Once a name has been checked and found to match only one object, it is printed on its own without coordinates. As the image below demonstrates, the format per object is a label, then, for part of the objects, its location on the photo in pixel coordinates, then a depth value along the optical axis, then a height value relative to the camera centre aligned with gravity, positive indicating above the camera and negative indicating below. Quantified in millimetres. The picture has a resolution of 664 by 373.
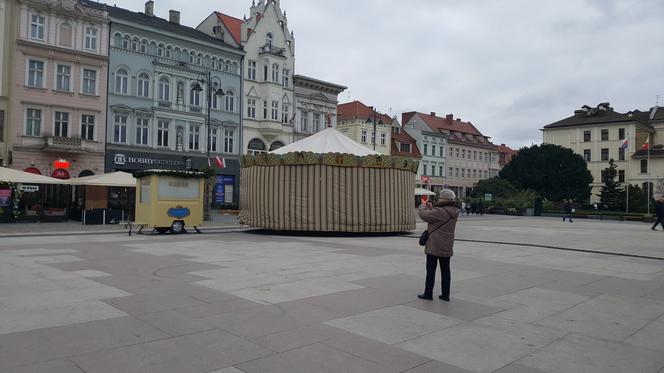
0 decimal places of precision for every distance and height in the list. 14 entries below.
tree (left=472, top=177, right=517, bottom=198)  59562 +1563
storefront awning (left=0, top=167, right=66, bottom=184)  23112 +761
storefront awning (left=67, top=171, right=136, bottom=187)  26109 +781
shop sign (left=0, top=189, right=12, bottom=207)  24548 -133
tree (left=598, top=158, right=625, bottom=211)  51250 +638
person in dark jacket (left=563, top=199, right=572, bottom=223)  38562 -321
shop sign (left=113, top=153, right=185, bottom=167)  35428 +2488
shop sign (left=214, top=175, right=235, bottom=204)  42000 +680
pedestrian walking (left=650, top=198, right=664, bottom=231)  26297 -303
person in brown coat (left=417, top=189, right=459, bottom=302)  7496 -617
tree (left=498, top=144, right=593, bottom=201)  63938 +3631
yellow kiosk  19297 -120
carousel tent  19906 +306
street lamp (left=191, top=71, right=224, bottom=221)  28309 +72
